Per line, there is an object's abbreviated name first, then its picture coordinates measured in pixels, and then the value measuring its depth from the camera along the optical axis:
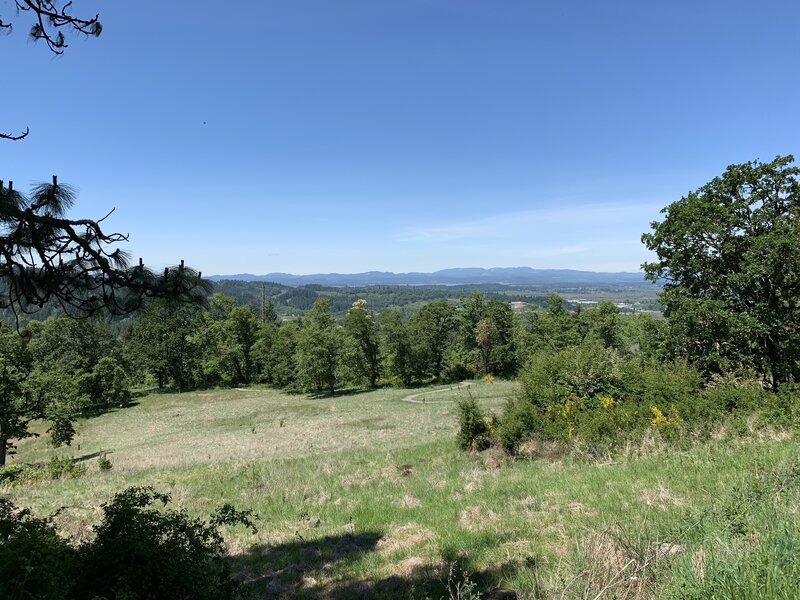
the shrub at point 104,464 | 21.23
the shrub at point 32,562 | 3.68
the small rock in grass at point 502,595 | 5.20
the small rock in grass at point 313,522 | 9.76
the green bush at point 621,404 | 11.66
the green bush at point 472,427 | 16.11
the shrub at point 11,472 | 19.36
